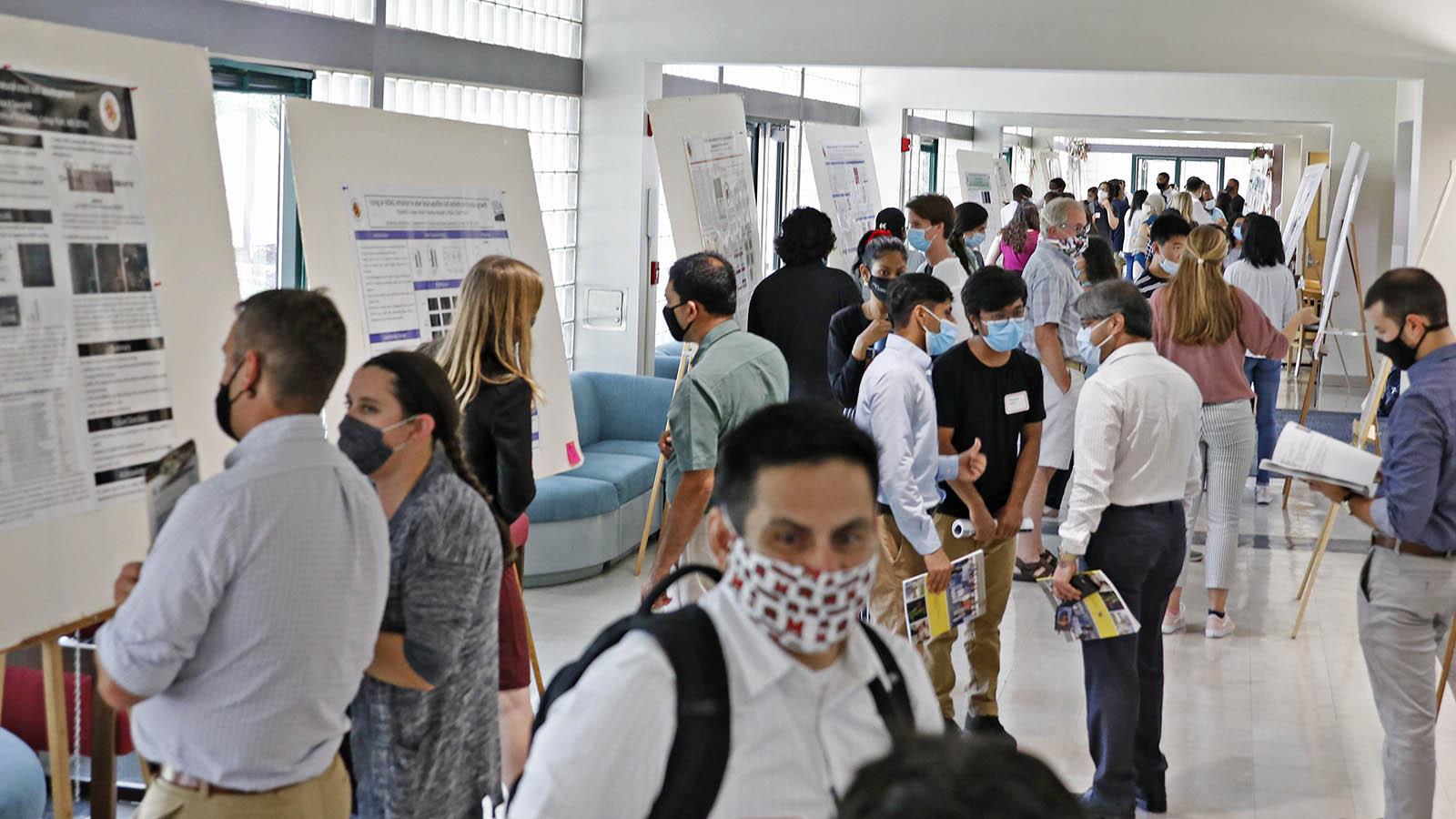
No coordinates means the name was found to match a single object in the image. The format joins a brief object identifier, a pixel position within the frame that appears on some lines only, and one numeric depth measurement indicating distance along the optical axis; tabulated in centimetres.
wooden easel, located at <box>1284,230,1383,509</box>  1126
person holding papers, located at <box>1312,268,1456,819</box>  407
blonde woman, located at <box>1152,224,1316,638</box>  659
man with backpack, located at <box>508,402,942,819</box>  160
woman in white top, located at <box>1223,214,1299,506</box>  926
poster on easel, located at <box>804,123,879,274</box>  988
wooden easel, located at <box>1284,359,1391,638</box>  671
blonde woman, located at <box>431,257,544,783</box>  413
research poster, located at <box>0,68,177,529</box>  305
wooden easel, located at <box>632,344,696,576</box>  756
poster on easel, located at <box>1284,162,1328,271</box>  1287
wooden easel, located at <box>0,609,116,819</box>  315
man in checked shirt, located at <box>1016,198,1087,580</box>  762
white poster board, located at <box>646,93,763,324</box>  732
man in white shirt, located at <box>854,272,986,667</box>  471
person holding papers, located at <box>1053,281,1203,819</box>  452
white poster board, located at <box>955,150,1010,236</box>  1573
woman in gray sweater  304
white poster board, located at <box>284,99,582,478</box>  461
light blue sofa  732
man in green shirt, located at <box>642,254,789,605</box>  468
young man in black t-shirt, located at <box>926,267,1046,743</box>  495
